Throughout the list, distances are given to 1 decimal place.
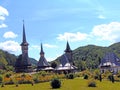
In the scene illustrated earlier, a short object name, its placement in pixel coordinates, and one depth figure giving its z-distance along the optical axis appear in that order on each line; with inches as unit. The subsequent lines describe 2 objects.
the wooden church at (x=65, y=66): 2211.6
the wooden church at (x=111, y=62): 2401.9
